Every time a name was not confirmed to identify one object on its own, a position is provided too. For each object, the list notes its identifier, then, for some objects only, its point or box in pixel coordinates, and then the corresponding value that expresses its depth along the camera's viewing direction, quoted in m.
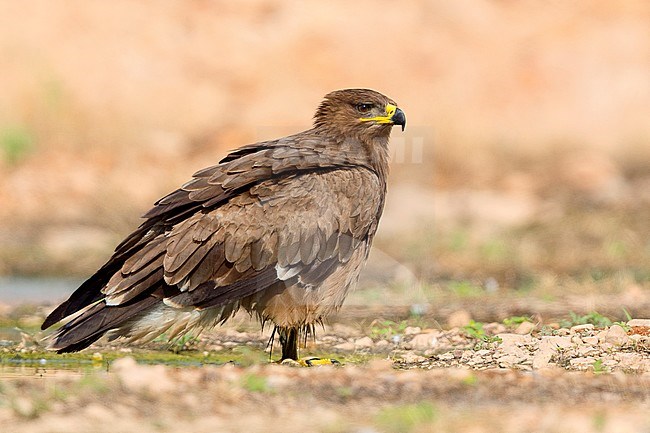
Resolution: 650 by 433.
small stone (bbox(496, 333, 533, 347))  15.66
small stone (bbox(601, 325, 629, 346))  15.45
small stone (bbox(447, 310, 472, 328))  17.84
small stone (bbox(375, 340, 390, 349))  16.69
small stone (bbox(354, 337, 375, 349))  16.78
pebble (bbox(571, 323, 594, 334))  16.27
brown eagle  14.65
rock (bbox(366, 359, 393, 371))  13.80
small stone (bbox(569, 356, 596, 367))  14.45
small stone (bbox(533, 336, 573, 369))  14.61
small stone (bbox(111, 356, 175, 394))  11.84
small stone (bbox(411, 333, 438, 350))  16.37
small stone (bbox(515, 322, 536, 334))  16.75
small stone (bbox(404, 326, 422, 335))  17.08
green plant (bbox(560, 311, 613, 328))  16.95
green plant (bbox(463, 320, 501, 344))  16.00
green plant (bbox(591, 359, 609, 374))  13.89
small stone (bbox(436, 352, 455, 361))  15.44
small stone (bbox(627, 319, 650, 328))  16.44
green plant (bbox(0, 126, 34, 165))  36.03
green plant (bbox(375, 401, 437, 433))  10.45
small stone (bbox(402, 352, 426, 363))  15.50
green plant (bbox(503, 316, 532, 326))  17.27
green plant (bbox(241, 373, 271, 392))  11.89
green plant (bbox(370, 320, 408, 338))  17.14
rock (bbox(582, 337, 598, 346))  15.45
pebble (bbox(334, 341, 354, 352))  16.80
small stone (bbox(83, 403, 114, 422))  10.81
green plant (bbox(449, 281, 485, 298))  21.67
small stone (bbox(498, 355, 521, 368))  14.71
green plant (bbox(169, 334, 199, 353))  16.52
